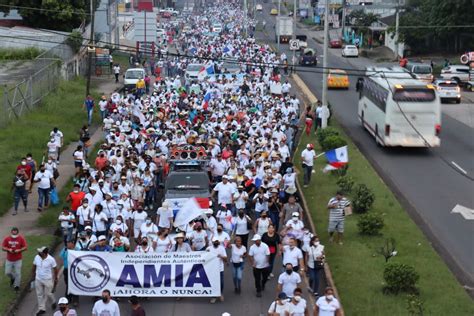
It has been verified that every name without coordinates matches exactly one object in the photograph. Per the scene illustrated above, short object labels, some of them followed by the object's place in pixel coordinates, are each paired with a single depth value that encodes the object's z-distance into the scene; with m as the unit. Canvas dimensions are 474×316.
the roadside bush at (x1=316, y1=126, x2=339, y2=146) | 34.00
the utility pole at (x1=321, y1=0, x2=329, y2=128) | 37.84
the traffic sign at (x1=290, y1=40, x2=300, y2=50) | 63.77
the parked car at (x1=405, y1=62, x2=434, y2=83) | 59.17
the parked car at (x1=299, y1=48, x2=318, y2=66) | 73.62
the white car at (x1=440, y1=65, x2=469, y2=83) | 59.10
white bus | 33.84
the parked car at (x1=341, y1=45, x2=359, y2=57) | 83.25
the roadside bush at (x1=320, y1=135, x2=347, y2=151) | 32.47
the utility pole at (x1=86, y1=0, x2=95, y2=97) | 45.77
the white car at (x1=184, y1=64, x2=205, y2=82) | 52.16
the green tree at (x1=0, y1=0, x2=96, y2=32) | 61.59
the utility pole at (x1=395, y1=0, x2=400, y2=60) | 77.07
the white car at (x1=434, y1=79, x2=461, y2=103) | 51.33
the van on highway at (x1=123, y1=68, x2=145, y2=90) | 53.91
